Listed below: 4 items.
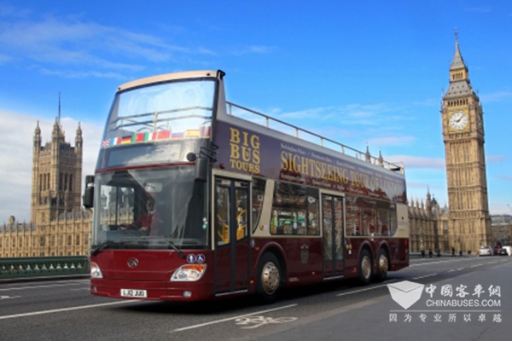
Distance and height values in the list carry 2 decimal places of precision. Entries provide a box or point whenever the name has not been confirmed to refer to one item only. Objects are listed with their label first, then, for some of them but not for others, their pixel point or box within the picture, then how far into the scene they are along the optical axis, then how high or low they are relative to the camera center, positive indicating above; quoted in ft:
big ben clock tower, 370.73 +40.08
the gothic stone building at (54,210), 400.88 +19.85
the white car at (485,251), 204.44 -8.78
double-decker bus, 28.91 +1.77
